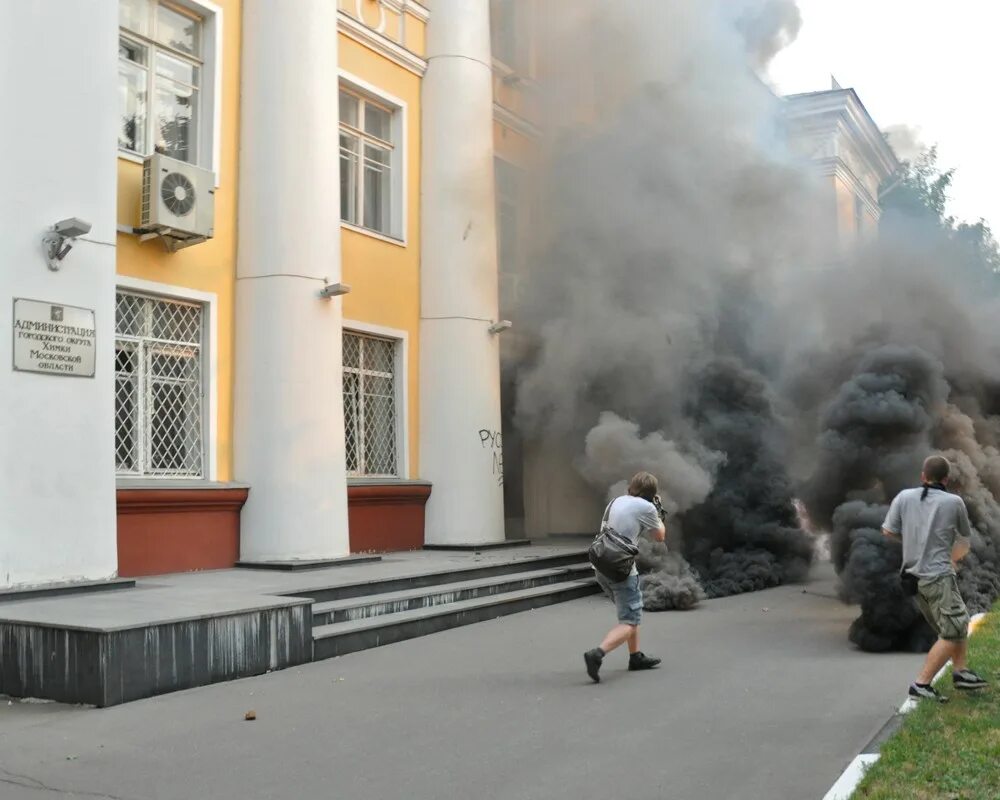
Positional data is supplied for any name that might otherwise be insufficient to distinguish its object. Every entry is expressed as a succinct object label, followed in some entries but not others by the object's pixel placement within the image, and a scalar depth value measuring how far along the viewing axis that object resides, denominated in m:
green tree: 13.88
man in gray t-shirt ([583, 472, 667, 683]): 7.47
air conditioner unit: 10.22
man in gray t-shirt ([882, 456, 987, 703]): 6.30
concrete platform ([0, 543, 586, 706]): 6.54
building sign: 8.40
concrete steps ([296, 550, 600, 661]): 8.62
